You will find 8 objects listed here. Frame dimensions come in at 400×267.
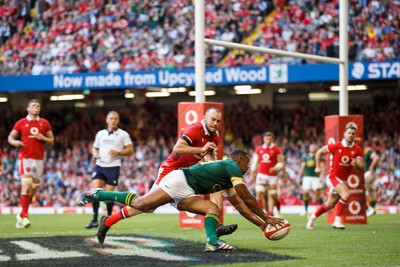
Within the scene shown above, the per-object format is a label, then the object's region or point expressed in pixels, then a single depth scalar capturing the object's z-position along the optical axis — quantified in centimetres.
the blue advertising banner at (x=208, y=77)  2752
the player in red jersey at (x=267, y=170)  2030
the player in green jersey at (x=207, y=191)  1038
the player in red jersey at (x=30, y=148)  1603
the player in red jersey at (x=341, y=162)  1584
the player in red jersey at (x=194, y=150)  1105
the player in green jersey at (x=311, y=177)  2430
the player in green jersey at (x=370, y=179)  2216
